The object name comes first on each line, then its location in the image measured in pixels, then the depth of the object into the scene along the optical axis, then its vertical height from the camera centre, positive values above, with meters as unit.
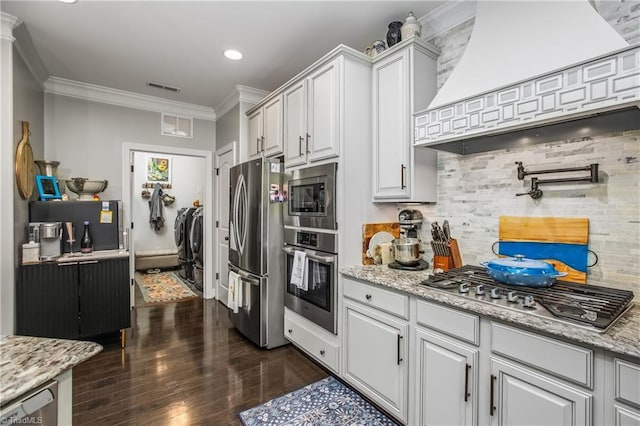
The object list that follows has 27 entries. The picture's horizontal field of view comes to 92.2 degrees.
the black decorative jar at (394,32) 2.30 +1.35
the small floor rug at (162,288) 4.51 -1.25
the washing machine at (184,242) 5.67 -0.60
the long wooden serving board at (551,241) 1.66 -0.17
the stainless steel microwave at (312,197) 2.31 +0.12
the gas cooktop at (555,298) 1.21 -0.40
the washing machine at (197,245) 5.00 -0.57
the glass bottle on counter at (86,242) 3.17 -0.32
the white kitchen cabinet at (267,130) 3.12 +0.90
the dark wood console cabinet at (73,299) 2.64 -0.80
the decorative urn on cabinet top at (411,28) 2.18 +1.31
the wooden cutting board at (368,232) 2.38 -0.16
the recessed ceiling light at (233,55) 2.88 +1.50
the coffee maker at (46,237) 2.81 -0.24
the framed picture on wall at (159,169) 6.50 +0.89
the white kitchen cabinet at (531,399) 1.16 -0.76
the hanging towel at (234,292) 3.11 -0.83
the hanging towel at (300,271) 2.57 -0.51
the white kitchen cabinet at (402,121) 2.18 +0.67
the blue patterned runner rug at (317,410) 1.93 -1.31
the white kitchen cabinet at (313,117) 2.36 +0.80
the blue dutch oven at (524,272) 1.57 -0.32
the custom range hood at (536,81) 1.27 +0.61
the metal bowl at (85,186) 3.44 +0.28
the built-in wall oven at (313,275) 2.33 -0.52
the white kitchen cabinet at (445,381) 1.48 -0.86
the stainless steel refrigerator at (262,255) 2.86 -0.42
